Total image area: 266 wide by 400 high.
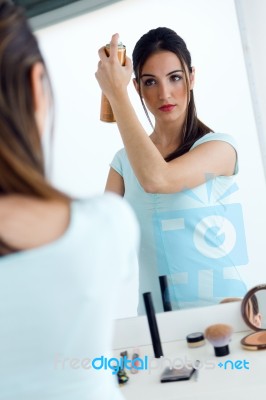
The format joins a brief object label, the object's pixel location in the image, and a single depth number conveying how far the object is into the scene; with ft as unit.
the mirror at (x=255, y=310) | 4.22
